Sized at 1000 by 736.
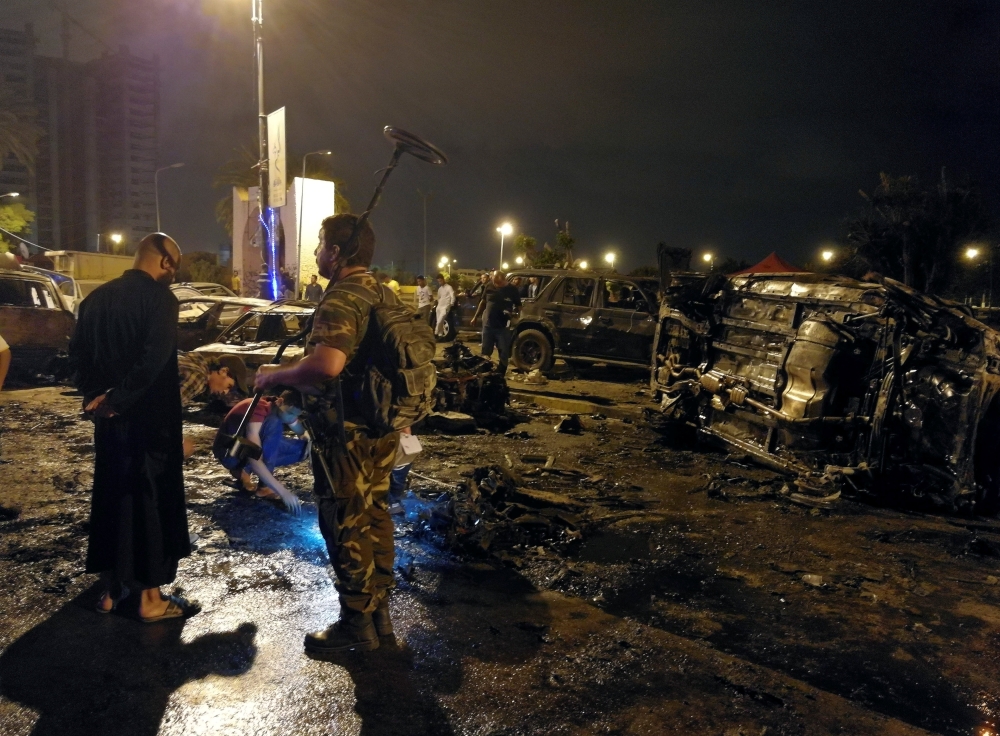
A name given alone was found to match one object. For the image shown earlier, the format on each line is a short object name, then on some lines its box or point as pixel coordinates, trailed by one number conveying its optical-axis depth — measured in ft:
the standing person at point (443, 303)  53.42
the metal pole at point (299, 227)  66.02
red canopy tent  59.06
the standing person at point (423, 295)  58.29
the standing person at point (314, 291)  57.94
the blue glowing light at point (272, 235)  53.46
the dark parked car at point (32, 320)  32.55
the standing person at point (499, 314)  36.81
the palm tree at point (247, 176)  117.39
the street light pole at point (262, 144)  50.31
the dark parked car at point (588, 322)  39.63
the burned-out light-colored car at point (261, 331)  27.17
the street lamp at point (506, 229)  107.21
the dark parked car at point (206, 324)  35.60
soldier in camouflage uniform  9.66
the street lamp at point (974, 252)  86.12
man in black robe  10.11
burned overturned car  17.29
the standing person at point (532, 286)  42.97
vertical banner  54.03
